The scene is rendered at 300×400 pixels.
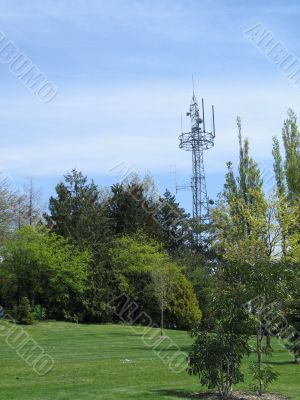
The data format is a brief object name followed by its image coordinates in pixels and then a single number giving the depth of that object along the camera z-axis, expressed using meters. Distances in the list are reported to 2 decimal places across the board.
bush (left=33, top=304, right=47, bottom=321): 38.09
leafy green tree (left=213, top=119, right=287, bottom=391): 23.38
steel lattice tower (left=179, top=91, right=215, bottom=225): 46.41
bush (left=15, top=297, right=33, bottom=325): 33.91
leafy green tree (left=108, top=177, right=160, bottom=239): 50.66
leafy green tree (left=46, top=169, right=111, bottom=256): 43.41
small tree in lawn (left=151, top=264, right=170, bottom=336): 30.84
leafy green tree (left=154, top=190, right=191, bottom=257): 56.94
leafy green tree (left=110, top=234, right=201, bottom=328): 39.28
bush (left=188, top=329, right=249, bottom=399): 11.37
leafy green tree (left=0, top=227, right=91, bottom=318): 38.53
